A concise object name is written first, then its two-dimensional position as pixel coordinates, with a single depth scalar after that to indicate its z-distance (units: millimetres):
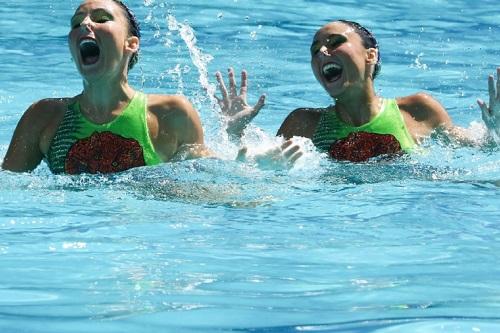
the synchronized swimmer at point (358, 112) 11883
